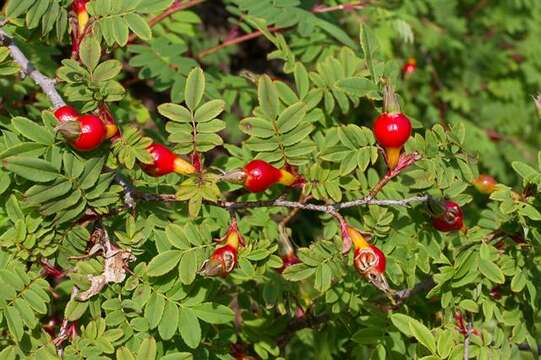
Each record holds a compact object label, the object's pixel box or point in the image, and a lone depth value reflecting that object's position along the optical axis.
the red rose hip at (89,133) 0.52
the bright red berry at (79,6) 0.56
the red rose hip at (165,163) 0.54
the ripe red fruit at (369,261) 0.53
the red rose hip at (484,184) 0.58
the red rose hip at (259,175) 0.54
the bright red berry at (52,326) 0.57
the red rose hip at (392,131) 0.53
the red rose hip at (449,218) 0.55
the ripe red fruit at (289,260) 0.59
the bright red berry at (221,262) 0.52
